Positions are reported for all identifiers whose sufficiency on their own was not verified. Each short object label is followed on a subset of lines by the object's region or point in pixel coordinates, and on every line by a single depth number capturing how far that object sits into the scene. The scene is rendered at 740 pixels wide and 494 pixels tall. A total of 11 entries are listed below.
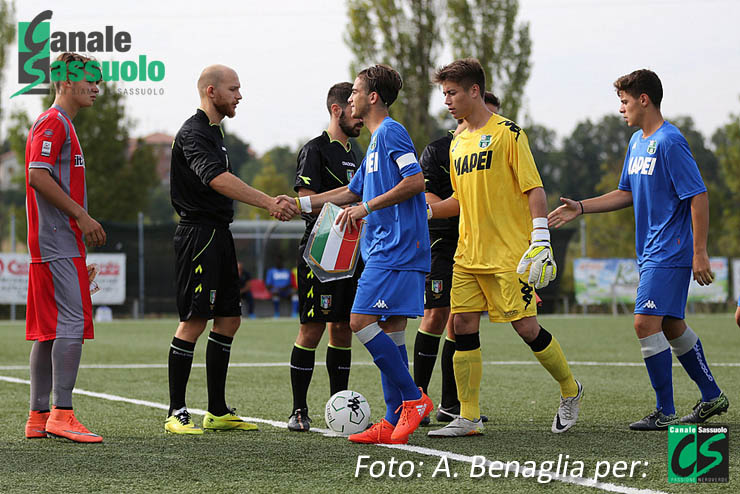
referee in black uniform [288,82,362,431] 11.71
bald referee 11.05
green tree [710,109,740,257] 62.00
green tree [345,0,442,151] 58.41
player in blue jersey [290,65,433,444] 10.15
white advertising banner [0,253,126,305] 44.97
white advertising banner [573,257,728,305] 50.50
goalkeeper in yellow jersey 10.60
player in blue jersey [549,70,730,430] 11.07
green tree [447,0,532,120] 59.12
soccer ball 10.91
